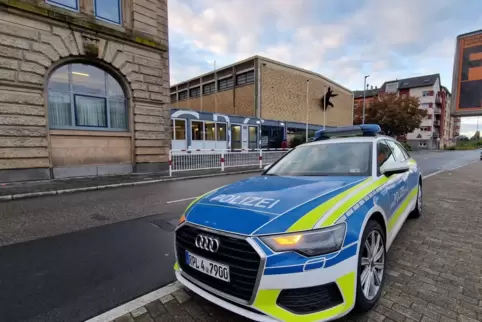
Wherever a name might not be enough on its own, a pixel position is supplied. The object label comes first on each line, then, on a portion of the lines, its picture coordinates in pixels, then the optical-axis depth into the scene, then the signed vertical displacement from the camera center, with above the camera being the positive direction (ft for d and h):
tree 135.23 +14.53
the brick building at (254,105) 69.92 +15.08
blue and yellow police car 5.61 -2.60
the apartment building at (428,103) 205.77 +31.26
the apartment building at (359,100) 156.54 +35.52
